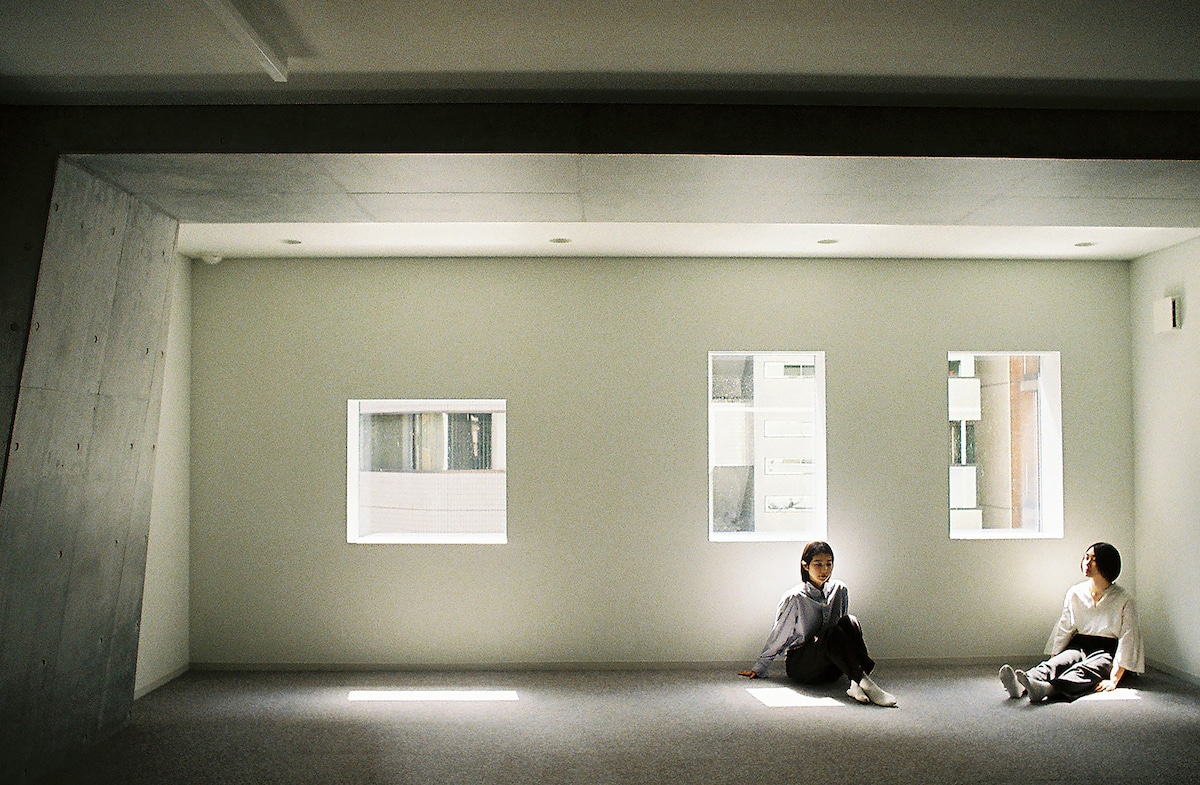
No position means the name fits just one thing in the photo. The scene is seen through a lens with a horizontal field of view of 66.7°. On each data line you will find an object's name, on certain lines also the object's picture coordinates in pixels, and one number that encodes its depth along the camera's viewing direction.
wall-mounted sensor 5.75
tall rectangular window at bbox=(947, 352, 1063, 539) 6.40
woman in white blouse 5.22
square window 6.32
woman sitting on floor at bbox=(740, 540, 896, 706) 5.46
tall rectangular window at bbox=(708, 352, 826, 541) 6.38
